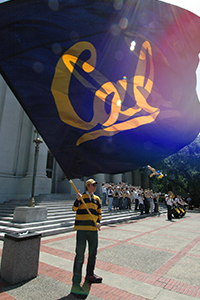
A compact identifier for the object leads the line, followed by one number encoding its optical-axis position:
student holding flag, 3.13
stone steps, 7.74
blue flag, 3.36
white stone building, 16.24
